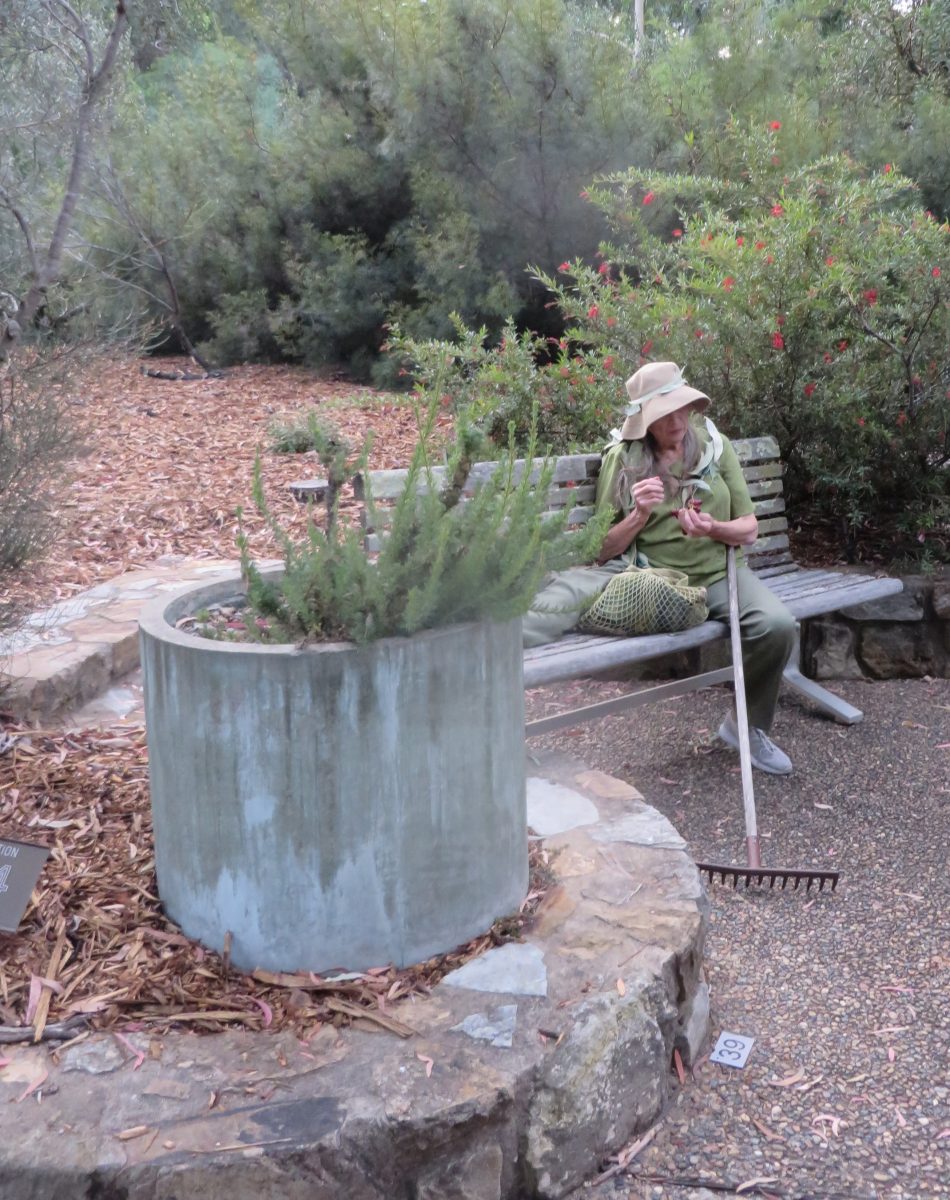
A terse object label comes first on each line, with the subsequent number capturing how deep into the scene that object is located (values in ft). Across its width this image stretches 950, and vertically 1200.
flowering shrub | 17.20
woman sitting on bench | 13.50
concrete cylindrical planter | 7.10
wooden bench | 12.44
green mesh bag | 13.20
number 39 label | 8.61
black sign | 7.95
